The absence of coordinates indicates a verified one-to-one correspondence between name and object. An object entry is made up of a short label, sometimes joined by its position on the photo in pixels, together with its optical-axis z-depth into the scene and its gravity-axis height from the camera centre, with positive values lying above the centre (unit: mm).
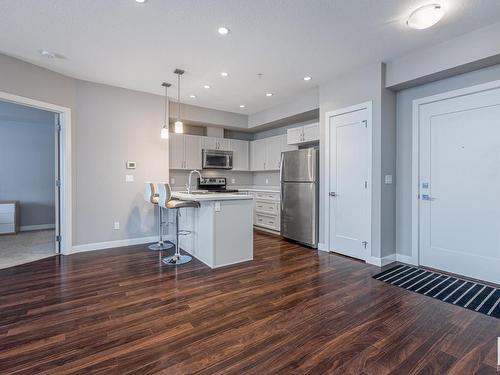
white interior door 3697 +13
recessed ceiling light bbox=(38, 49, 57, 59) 3178 +1606
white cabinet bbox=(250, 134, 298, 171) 5820 +755
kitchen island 3418 -613
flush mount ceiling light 2350 +1547
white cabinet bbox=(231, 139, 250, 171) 6430 +731
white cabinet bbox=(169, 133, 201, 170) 5493 +704
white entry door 2910 -11
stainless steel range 6088 -4
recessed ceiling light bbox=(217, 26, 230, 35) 2699 +1602
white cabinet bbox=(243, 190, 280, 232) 5477 -567
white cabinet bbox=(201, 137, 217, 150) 5898 +932
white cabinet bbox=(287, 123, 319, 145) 4824 +960
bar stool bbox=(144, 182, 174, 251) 4199 -480
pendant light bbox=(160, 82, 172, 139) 4223 +875
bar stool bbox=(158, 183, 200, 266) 3510 -274
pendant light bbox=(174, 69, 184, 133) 3779 +1624
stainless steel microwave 5883 +572
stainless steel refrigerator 4422 -201
